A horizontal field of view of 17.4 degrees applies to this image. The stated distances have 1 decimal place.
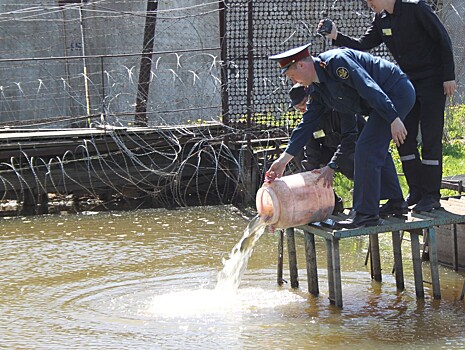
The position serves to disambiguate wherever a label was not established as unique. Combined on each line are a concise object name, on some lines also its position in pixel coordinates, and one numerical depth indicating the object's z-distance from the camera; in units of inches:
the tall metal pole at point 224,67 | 802.7
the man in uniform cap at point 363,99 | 450.9
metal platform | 468.6
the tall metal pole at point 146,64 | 943.7
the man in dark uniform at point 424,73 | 496.7
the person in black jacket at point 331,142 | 483.3
